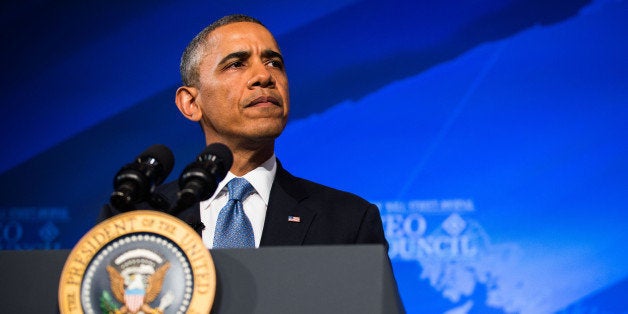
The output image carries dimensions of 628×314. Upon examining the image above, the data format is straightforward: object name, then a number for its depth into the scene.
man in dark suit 6.36
